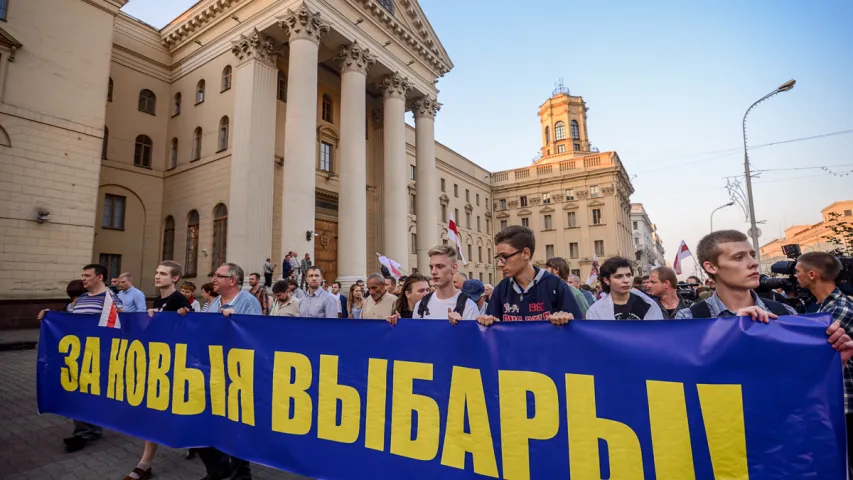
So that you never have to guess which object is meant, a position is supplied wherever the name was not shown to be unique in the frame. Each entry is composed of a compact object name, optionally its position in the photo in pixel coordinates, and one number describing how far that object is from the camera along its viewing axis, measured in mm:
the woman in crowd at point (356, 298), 10223
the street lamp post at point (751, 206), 16641
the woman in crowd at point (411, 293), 5273
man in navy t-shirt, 3133
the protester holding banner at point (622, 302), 3766
